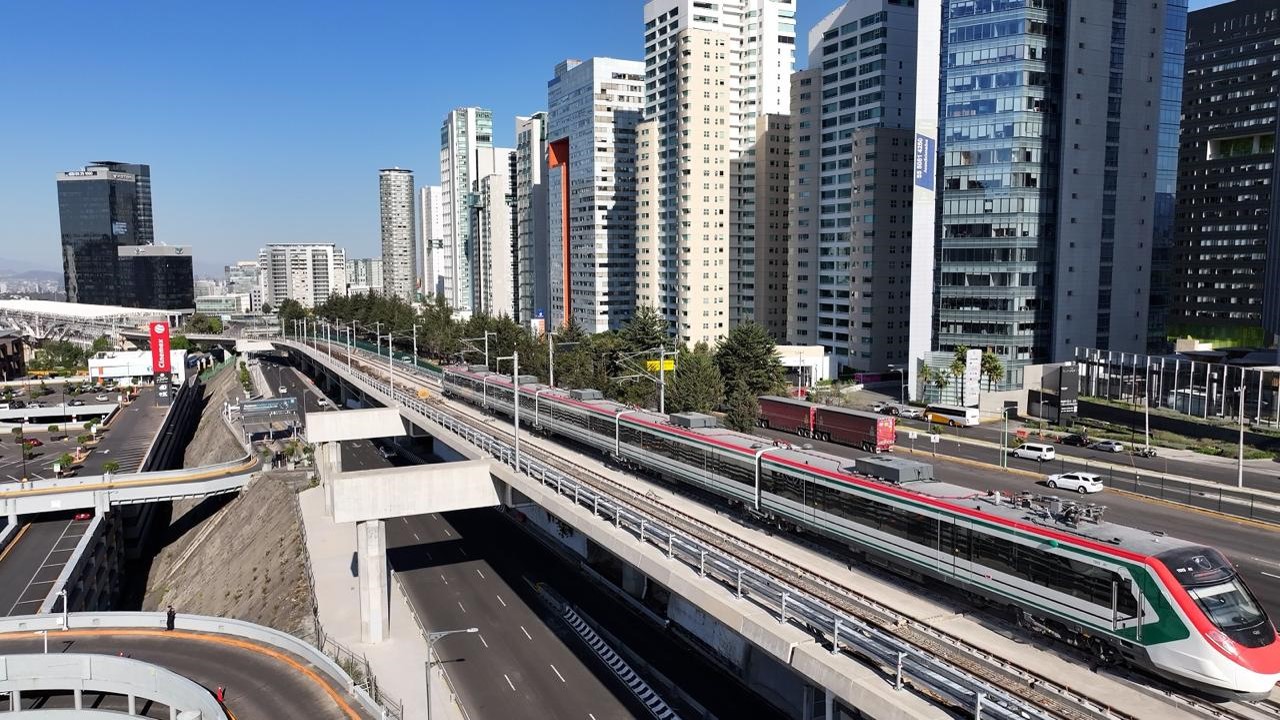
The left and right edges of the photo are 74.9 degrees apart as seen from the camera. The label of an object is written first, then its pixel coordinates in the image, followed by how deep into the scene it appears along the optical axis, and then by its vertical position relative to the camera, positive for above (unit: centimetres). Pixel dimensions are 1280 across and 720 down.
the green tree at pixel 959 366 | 8775 -876
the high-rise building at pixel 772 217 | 13700 +1092
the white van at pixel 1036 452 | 6259 -1284
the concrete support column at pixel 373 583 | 3994 -1417
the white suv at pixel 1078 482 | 5191 -1256
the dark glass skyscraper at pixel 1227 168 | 14250 +1981
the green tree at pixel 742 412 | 6875 -1059
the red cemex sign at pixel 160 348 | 13025 -957
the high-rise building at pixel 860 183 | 11188 +1383
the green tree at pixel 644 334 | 9588 -574
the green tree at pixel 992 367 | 8656 -877
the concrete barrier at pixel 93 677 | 3388 -1653
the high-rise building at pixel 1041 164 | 8862 +1276
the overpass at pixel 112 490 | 6750 -1691
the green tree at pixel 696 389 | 7206 -918
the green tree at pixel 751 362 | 8719 -824
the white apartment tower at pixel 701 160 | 13188 +2003
